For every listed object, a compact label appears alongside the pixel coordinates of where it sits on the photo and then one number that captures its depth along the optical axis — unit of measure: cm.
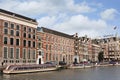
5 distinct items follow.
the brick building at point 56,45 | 5647
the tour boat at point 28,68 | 3579
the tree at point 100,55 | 9212
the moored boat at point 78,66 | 5628
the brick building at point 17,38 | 4446
